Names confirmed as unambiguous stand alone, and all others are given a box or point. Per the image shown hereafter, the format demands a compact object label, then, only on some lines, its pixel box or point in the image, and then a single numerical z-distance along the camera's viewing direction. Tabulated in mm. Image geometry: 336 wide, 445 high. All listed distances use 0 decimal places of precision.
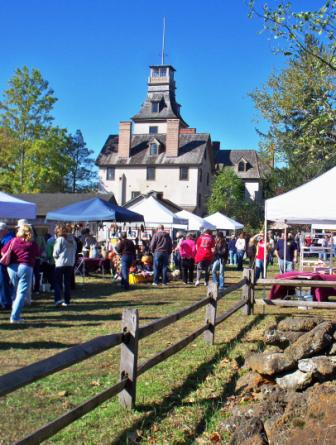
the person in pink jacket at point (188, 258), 17297
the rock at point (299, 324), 7781
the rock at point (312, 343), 6172
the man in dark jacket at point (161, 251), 16672
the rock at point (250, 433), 3807
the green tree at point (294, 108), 14914
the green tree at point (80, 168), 81125
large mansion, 57625
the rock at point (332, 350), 6383
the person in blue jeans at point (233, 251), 28297
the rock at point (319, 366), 5473
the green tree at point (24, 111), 44688
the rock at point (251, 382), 5688
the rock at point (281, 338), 7203
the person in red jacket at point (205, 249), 16016
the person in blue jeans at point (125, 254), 15180
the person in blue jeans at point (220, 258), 15812
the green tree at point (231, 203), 54250
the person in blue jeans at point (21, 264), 9453
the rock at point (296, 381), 5473
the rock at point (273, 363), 5730
